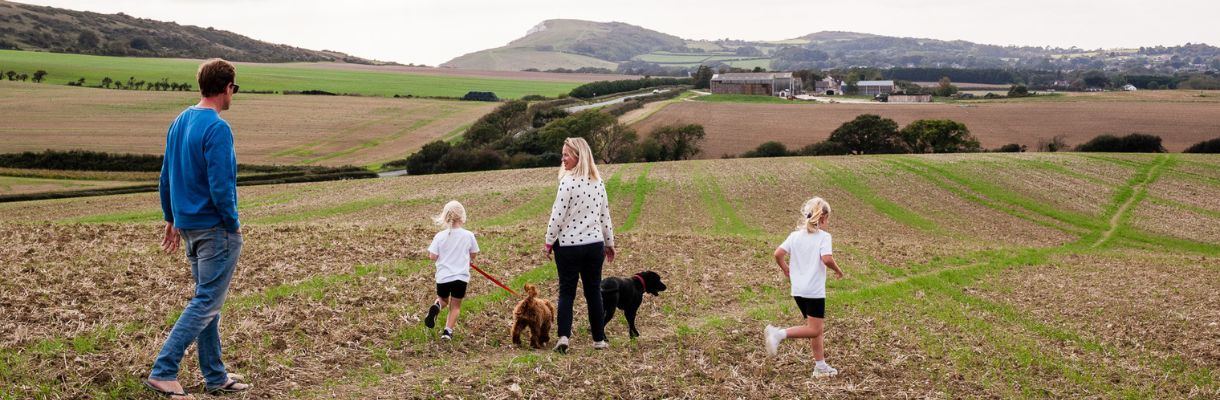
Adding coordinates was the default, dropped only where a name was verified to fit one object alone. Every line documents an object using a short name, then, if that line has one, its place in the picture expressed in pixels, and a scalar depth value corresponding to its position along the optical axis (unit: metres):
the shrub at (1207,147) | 72.44
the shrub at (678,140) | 77.06
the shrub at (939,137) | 79.31
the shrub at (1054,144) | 76.44
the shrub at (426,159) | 72.12
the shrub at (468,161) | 70.56
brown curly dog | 10.44
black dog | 11.12
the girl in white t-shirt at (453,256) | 10.84
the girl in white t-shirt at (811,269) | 9.70
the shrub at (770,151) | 79.38
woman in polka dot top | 9.80
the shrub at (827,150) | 79.06
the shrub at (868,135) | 79.81
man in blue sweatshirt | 7.18
